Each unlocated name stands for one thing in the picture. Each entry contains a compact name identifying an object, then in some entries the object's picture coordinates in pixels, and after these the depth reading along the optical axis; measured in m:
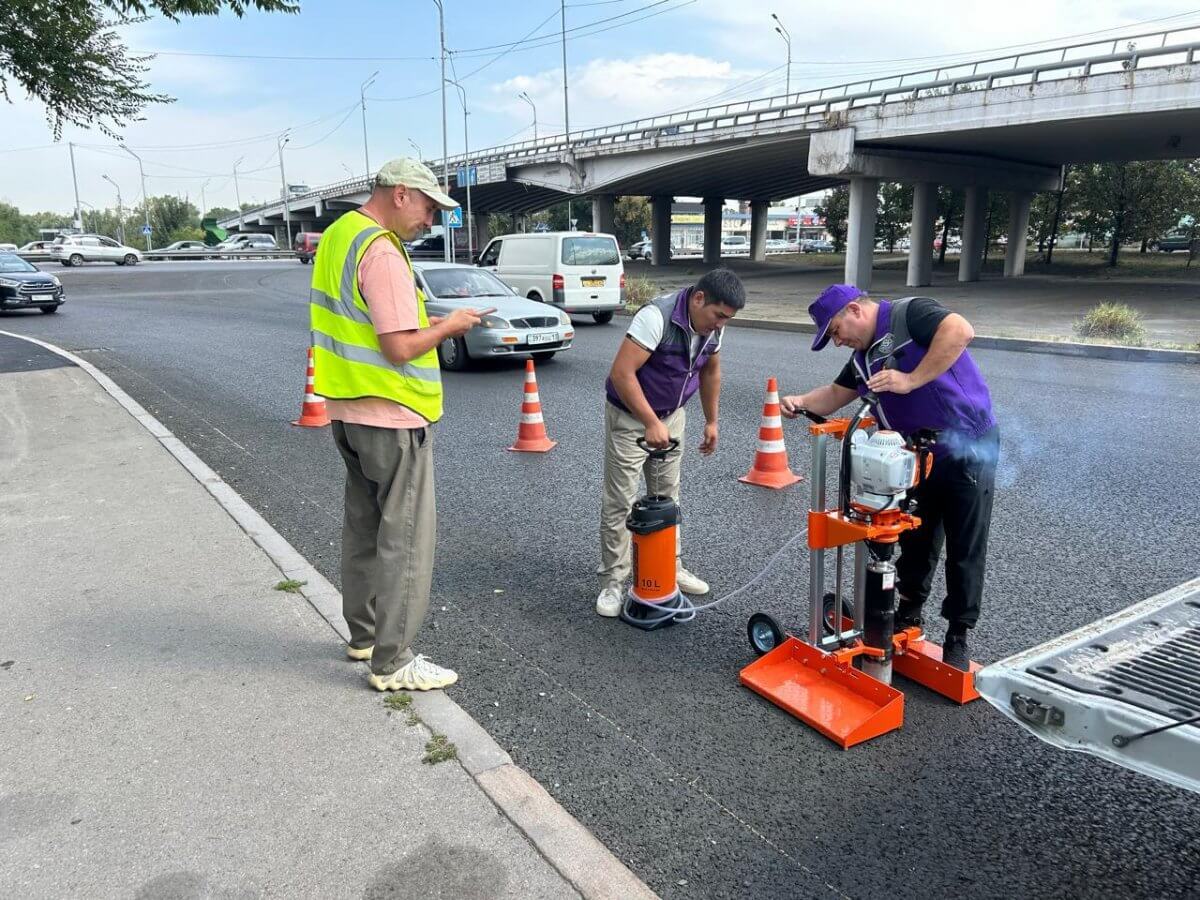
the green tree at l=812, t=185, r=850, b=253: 55.97
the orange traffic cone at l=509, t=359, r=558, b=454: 7.79
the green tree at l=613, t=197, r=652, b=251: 83.19
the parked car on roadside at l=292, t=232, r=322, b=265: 52.22
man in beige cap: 3.08
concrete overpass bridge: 22.05
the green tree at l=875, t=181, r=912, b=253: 49.09
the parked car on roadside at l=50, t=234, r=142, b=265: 44.66
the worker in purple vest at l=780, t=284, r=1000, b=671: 3.16
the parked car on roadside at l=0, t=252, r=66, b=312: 21.39
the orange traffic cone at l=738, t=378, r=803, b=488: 6.57
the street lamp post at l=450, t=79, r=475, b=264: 55.39
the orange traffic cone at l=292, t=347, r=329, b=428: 8.81
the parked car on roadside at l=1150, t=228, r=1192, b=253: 49.63
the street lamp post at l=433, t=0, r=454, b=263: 42.12
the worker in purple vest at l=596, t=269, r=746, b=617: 3.91
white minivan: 17.66
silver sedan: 12.20
